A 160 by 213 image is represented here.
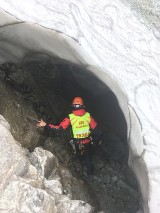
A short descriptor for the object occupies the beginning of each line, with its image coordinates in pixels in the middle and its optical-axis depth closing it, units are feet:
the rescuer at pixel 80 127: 10.33
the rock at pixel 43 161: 8.66
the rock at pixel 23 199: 7.41
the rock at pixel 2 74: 11.43
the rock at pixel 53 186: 8.44
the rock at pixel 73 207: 8.20
